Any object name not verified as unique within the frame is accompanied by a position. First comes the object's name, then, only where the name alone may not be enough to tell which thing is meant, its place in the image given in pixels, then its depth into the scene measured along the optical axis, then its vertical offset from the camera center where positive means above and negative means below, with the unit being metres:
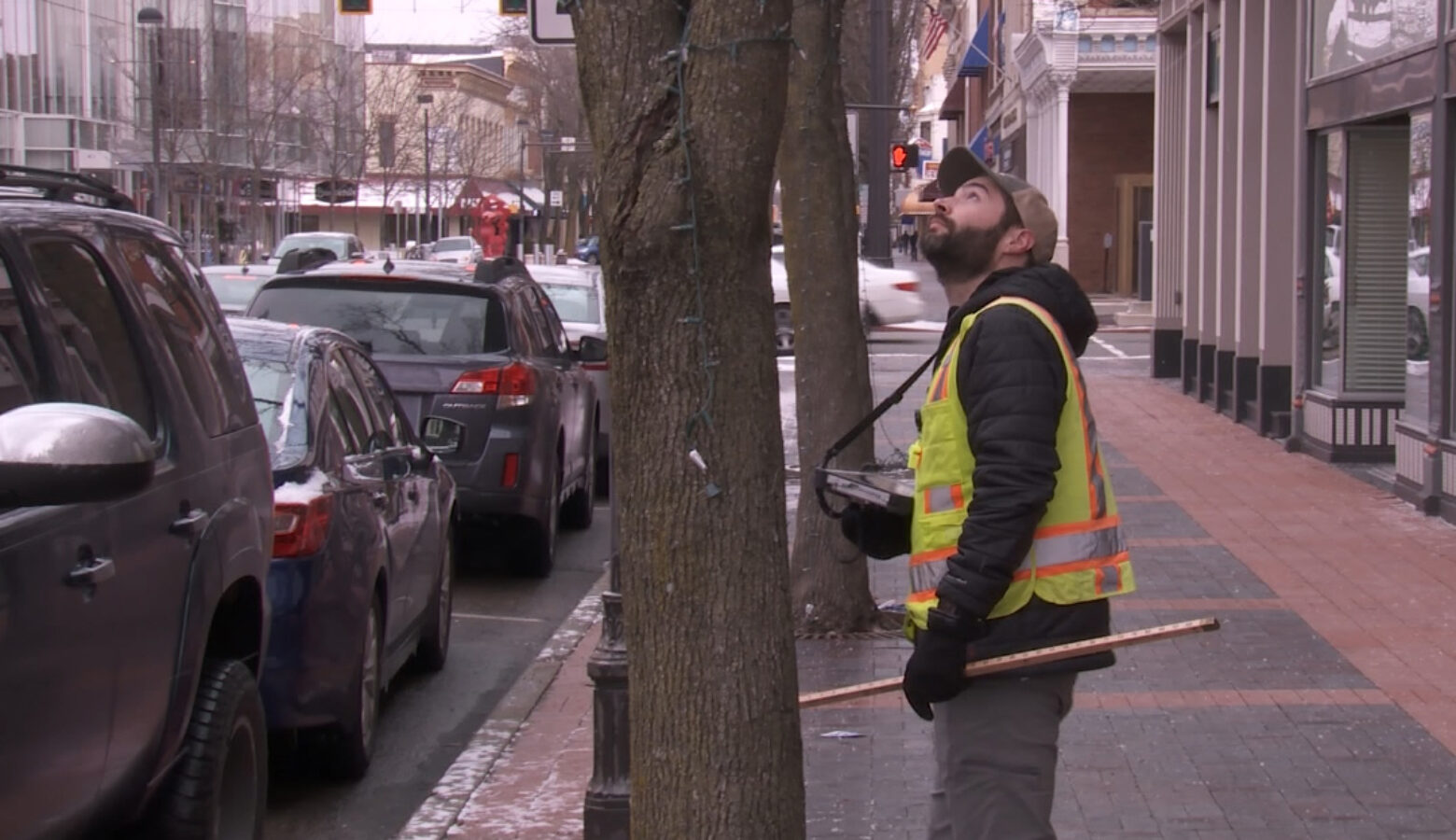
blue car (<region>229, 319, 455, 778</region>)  5.99 -0.93
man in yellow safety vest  3.56 -0.49
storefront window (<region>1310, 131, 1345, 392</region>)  13.57 +0.09
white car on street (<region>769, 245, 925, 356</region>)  27.80 -0.40
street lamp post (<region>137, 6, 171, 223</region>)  38.03 +3.89
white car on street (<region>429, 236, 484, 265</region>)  44.50 +0.68
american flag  40.56 +5.28
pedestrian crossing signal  24.25 +1.49
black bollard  5.26 -1.34
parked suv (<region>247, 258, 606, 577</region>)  9.98 -0.49
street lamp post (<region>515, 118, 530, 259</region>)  48.75 +3.05
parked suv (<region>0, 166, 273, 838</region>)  3.40 -0.56
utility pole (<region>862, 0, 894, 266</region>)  16.27 +1.23
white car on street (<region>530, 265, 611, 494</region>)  16.77 -0.21
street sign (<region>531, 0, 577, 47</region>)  6.75 +0.90
